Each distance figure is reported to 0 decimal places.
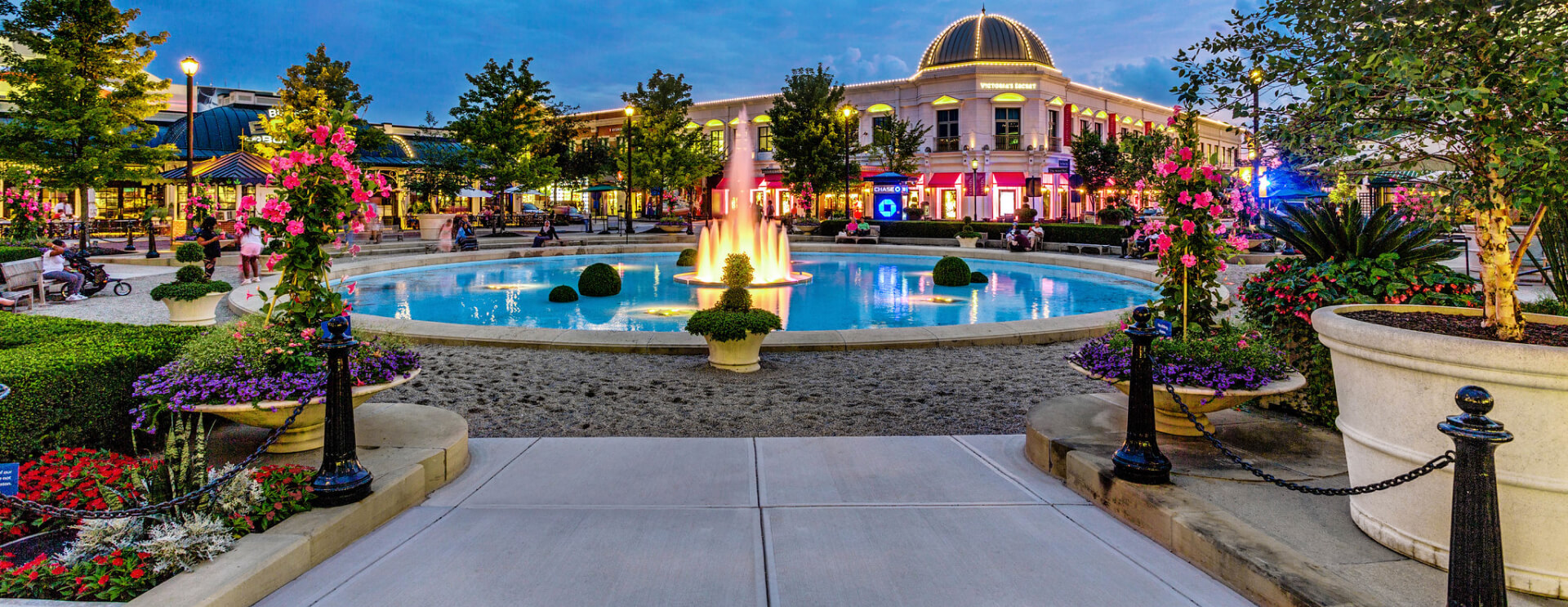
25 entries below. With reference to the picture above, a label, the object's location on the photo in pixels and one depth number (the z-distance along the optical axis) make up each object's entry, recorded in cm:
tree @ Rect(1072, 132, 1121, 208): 5409
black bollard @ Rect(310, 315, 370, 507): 469
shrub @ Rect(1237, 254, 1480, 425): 629
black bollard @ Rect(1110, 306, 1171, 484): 500
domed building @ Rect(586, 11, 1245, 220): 5619
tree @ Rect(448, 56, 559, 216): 4431
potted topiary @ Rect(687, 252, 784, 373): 984
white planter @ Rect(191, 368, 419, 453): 535
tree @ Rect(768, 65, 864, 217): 5058
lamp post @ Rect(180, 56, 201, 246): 2550
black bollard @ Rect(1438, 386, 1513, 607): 308
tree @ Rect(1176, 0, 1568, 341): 353
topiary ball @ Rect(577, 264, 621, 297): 1873
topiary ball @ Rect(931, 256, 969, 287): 2092
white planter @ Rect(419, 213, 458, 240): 4066
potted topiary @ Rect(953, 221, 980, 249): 3484
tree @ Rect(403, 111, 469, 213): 4684
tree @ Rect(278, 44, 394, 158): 4925
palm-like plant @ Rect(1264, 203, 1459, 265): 672
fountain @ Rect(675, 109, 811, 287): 2311
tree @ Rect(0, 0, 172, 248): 2634
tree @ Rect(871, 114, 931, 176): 5328
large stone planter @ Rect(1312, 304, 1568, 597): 348
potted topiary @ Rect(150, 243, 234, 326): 1343
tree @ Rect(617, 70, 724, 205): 5612
